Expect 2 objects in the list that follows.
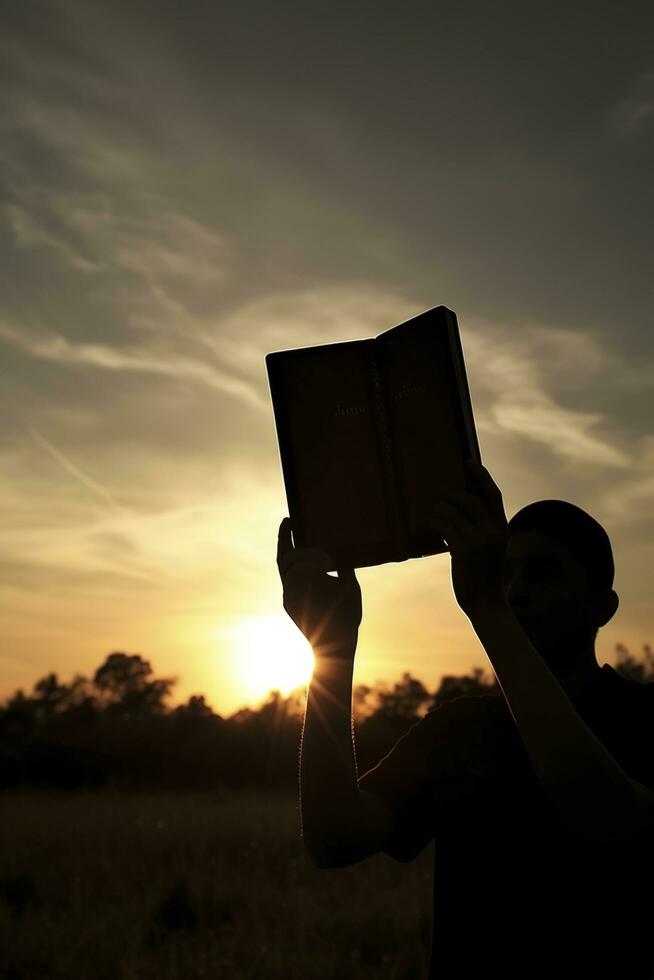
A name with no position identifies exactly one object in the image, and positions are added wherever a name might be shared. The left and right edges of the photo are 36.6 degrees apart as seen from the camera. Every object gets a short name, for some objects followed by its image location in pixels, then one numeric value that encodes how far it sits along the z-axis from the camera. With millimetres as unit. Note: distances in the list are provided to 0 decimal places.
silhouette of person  2010
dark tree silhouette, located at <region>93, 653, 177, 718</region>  63031
